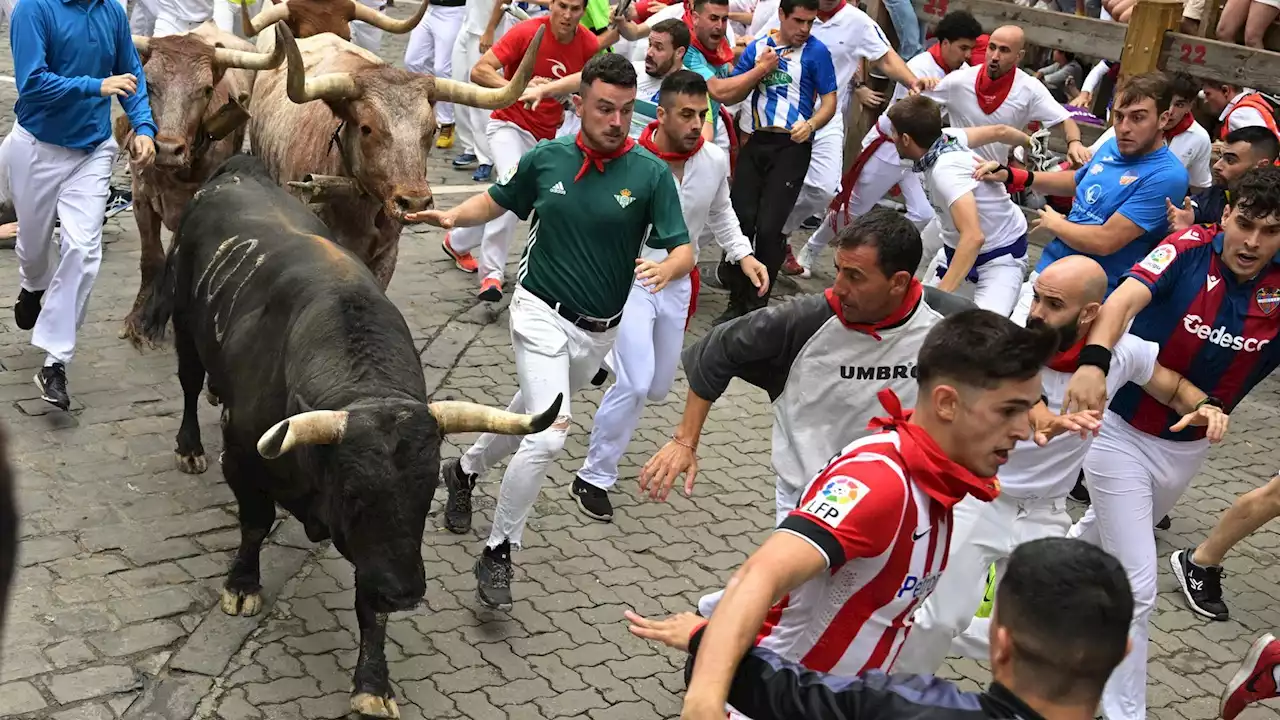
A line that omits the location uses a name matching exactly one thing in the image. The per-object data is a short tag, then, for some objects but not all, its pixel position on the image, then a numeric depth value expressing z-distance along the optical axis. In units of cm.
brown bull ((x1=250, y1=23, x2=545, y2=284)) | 805
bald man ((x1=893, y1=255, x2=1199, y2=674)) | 513
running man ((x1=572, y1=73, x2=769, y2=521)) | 743
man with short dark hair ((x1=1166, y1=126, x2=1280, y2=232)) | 902
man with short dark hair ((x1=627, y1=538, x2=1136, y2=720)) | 292
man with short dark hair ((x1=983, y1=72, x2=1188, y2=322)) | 782
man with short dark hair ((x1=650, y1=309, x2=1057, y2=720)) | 364
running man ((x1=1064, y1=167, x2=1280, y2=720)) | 627
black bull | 539
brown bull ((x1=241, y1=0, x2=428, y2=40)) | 1021
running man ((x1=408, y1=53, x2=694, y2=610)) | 670
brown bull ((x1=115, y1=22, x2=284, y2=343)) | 862
